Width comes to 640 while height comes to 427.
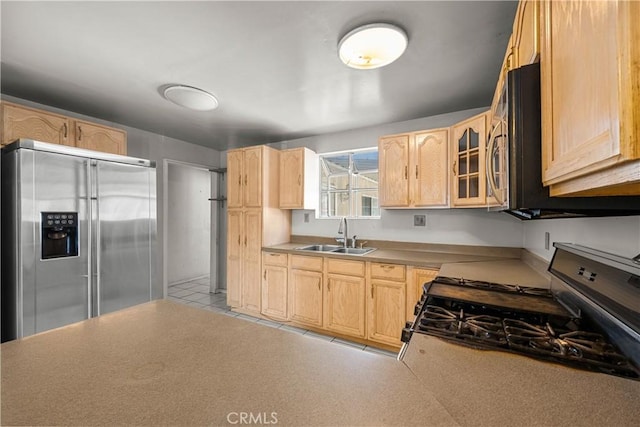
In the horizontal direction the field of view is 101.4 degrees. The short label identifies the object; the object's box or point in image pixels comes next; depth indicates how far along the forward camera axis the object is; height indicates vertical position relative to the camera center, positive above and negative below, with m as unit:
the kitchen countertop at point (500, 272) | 1.66 -0.44
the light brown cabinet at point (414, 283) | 2.31 -0.63
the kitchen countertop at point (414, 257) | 2.34 -0.43
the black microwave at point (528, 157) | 0.77 +0.17
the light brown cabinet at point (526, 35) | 0.83 +0.65
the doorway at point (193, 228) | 4.46 -0.27
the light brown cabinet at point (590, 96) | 0.41 +0.23
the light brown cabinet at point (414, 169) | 2.56 +0.45
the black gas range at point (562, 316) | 0.76 -0.42
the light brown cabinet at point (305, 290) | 2.84 -0.85
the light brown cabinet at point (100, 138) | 2.50 +0.77
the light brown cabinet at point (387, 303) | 2.41 -0.85
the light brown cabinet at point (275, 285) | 3.08 -0.87
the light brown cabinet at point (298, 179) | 3.37 +0.45
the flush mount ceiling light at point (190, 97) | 2.22 +1.04
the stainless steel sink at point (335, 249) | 3.10 -0.45
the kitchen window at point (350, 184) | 3.35 +0.39
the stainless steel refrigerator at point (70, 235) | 1.91 -0.17
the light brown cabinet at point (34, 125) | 2.09 +0.76
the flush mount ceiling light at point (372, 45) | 1.48 +1.00
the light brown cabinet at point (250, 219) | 3.32 -0.08
